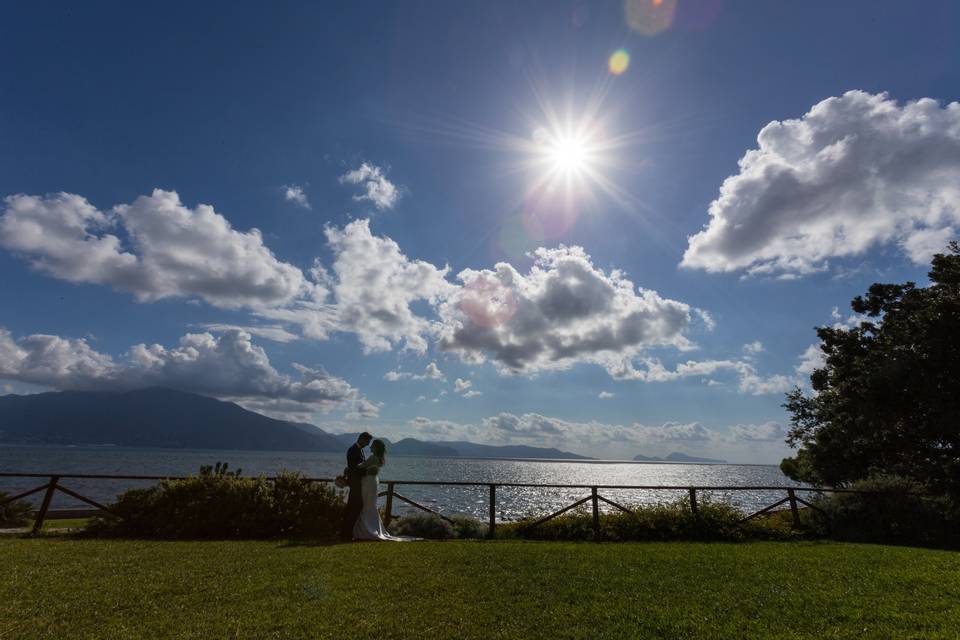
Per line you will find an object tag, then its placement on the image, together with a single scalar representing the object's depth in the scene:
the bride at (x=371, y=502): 11.70
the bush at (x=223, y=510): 11.55
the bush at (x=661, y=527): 12.84
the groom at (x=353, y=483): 11.84
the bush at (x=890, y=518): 13.96
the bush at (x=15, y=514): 14.68
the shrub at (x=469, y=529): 12.93
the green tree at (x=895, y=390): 16.47
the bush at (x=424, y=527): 12.61
